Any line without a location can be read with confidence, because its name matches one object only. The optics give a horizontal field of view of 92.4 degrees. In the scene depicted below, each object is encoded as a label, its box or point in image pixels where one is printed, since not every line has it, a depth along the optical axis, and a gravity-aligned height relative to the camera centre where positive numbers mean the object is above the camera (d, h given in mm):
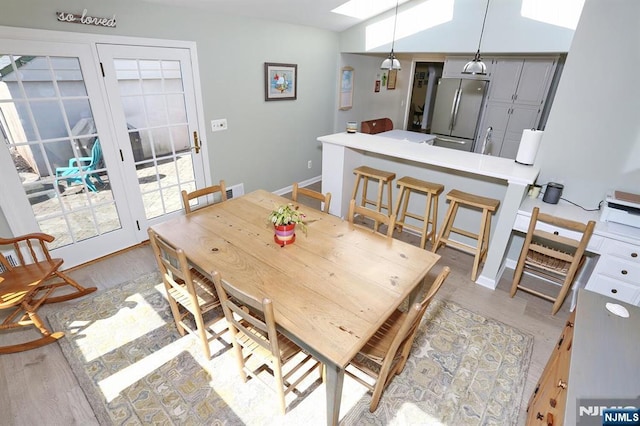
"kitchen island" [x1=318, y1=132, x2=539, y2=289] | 2650 -808
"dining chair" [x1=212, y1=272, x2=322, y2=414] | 1375 -1285
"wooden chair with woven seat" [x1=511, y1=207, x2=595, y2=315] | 2289 -1157
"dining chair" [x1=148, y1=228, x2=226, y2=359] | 1775 -1296
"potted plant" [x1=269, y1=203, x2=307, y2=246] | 1941 -809
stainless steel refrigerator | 5234 -334
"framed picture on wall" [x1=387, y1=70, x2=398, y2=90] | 6487 +206
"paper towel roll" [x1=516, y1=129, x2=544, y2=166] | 2805 -446
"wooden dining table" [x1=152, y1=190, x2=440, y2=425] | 1374 -965
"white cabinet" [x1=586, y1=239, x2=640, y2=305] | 2225 -1216
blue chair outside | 2781 -757
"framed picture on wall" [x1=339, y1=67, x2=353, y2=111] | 5117 +4
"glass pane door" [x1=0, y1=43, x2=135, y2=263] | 2395 -508
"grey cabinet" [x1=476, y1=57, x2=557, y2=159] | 4531 -79
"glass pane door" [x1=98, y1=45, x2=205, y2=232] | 2885 -333
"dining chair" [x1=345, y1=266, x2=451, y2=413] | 1425 -1306
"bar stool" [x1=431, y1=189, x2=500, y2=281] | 2820 -1211
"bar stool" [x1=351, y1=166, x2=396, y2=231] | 3441 -966
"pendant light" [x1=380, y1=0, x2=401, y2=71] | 3515 +274
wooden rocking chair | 2080 -1370
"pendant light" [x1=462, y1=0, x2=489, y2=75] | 2871 +218
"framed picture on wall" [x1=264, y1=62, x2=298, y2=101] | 4070 +65
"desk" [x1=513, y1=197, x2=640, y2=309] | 2219 -1125
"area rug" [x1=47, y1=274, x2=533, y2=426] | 1751 -1722
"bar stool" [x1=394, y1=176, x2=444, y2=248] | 3139 -1129
